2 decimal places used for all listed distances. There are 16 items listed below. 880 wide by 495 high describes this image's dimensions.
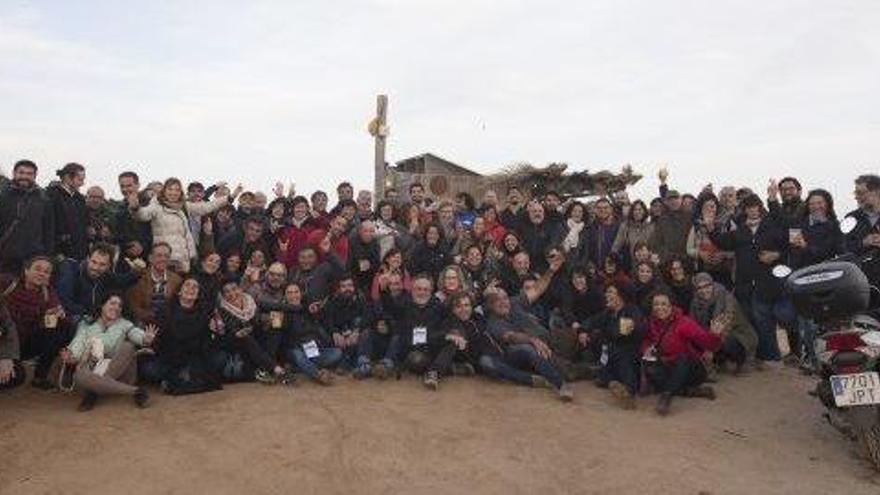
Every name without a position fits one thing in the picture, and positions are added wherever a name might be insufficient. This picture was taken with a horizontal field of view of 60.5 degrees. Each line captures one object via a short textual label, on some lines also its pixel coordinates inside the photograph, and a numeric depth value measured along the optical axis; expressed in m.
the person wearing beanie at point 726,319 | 7.70
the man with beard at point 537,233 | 9.18
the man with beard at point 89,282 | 7.09
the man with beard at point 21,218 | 7.13
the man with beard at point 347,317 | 7.82
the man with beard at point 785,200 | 7.95
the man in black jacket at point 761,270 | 7.86
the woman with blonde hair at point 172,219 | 7.98
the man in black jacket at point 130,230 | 7.93
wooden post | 12.26
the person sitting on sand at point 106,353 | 6.40
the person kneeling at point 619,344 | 7.13
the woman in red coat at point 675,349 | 6.94
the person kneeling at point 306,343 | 7.46
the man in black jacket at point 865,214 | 6.50
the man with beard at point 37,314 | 6.62
